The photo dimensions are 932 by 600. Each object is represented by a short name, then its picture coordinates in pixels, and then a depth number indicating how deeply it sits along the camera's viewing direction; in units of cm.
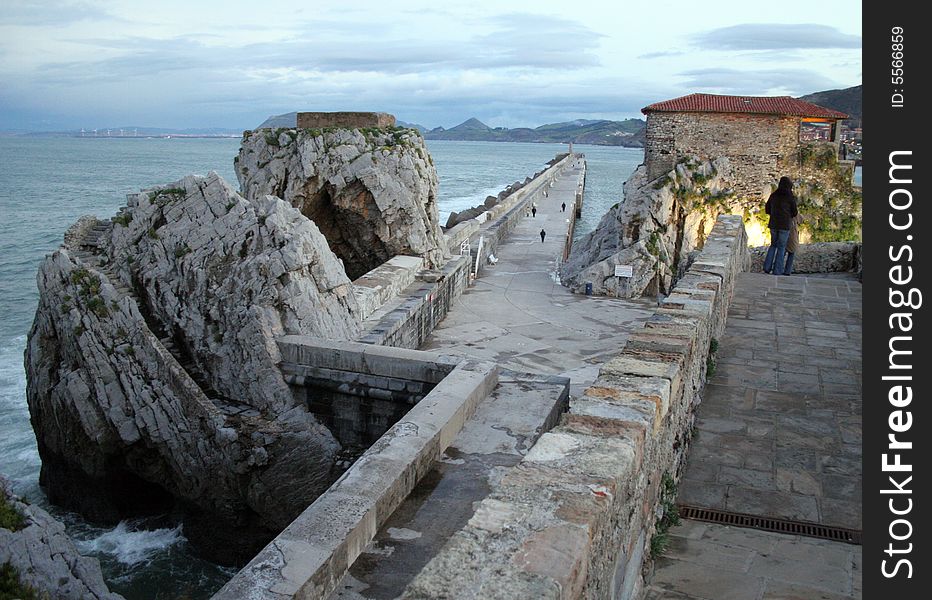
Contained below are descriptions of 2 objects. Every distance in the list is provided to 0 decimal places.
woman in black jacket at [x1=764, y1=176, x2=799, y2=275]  1084
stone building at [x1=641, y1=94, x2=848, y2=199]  2506
